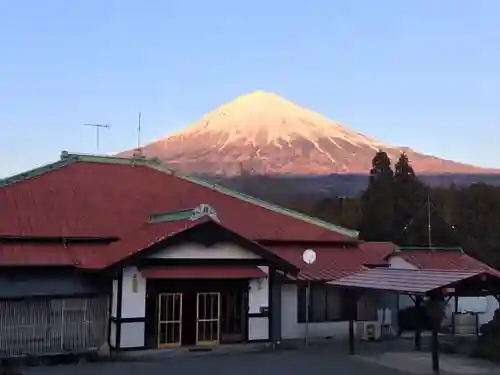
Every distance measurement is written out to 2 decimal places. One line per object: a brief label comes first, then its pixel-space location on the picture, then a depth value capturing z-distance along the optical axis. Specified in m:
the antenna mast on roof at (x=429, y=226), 41.26
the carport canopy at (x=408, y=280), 15.79
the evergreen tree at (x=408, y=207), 44.53
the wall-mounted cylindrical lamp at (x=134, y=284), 18.27
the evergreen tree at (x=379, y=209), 45.66
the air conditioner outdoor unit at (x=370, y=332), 21.98
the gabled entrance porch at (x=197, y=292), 18.16
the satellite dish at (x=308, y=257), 21.94
